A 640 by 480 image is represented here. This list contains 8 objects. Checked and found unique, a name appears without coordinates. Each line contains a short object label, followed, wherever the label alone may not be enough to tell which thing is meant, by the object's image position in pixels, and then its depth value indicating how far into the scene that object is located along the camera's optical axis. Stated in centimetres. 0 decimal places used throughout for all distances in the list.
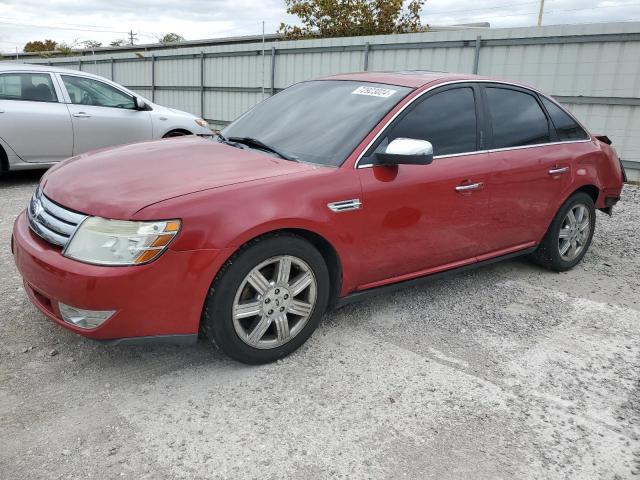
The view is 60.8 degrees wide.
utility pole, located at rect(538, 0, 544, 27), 5151
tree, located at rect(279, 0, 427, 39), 2330
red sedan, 257
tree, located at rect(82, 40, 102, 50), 5005
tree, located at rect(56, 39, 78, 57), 4438
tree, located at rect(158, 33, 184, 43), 5600
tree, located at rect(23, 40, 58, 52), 6594
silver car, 696
